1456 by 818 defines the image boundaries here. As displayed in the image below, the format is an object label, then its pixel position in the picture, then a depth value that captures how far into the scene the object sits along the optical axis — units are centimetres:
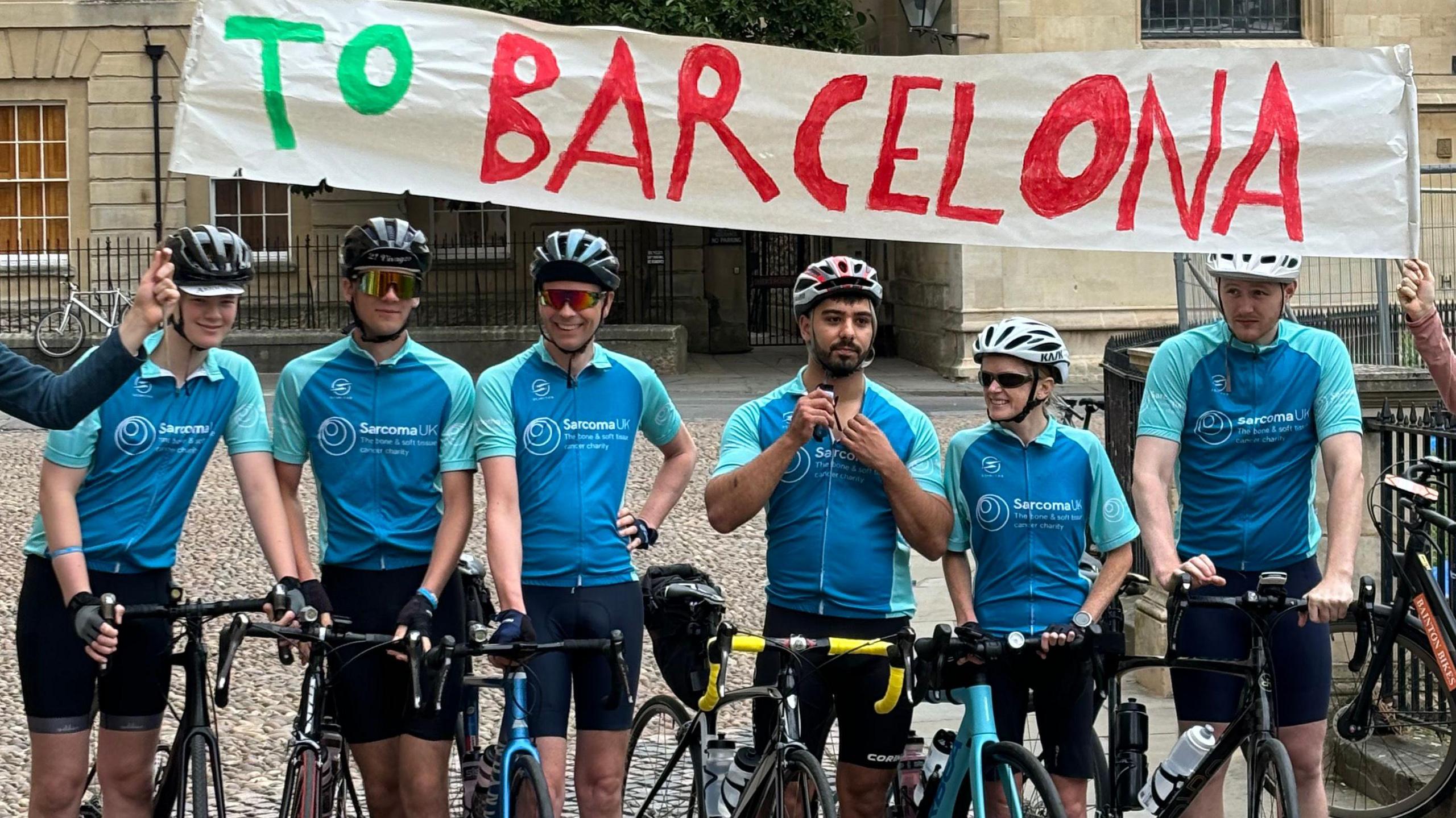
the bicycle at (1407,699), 625
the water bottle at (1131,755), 551
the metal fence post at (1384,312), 1012
